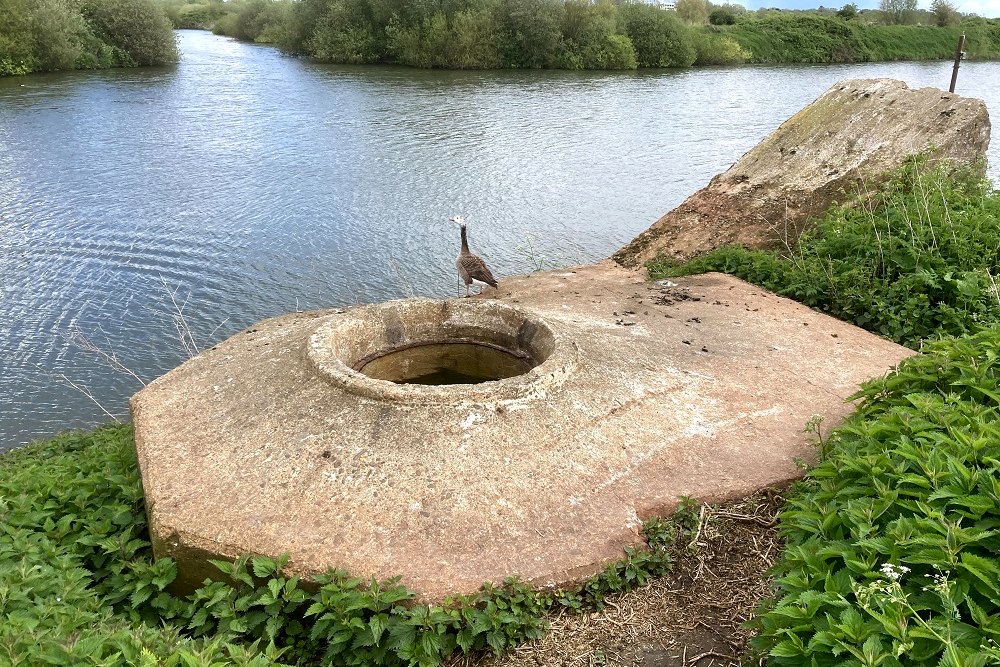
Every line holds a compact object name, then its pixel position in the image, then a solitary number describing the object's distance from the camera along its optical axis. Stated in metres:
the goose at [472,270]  7.00
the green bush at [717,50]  38.38
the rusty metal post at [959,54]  10.69
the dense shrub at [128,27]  29.52
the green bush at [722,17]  48.41
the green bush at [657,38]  36.09
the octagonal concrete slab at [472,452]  3.35
